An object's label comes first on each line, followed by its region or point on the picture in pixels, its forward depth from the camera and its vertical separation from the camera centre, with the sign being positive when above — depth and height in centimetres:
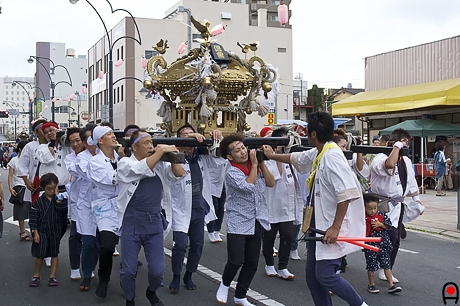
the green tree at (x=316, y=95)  6358 +549
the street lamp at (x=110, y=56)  2136 +333
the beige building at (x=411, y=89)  1898 +194
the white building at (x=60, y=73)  7625 +1114
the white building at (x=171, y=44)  4381 +812
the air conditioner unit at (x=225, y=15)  4616 +1035
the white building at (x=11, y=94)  17049 +1539
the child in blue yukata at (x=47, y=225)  712 -103
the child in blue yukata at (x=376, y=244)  668 -118
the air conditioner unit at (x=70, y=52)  7478 +1222
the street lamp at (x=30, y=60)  4097 +607
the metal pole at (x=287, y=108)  5109 +313
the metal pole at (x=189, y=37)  2248 +422
